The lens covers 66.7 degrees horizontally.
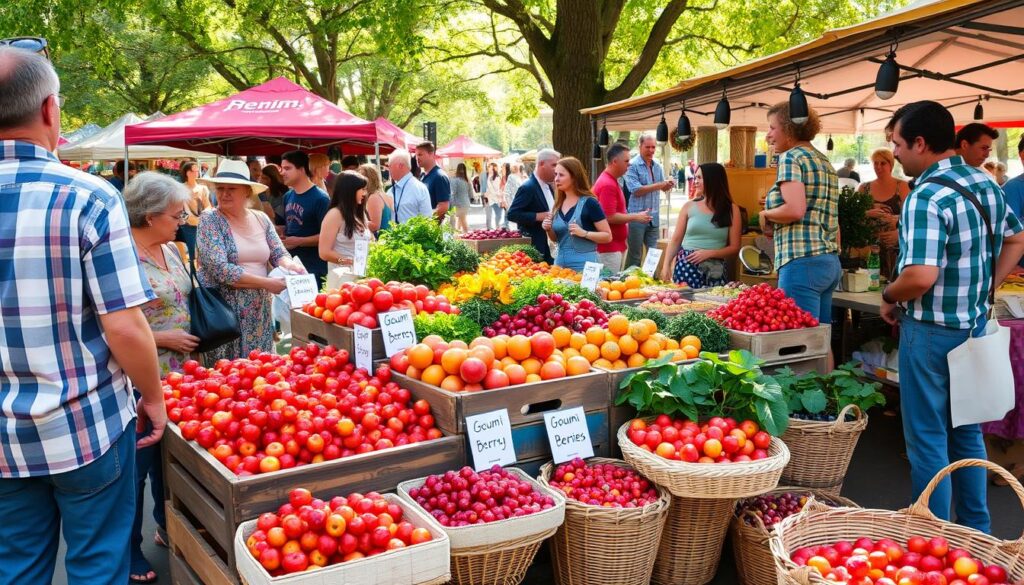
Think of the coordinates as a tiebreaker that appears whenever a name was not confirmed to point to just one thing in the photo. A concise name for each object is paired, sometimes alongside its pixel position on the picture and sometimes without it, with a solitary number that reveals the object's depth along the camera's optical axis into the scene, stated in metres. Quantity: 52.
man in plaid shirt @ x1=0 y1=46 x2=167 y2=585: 2.04
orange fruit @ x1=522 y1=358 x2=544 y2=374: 3.37
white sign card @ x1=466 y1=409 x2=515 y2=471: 3.04
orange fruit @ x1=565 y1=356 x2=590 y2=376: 3.39
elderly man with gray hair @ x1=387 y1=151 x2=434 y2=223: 8.01
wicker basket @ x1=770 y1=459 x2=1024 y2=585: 2.45
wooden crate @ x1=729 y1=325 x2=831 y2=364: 4.11
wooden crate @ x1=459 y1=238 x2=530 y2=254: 8.48
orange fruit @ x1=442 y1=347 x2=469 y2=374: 3.24
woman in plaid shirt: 4.90
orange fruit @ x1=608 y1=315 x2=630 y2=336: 3.69
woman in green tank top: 5.92
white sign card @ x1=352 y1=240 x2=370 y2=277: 5.52
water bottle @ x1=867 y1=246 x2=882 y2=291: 5.80
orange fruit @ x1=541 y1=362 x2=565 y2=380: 3.32
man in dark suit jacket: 7.44
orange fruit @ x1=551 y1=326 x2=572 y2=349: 3.66
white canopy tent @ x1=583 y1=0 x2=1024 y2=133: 4.36
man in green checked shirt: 3.22
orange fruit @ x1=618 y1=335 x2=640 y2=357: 3.62
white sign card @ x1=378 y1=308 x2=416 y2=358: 3.58
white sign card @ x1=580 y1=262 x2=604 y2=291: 5.24
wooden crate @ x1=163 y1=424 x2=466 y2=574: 2.65
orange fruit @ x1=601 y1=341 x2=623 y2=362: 3.56
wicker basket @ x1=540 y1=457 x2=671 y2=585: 2.96
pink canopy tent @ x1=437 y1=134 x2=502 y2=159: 24.88
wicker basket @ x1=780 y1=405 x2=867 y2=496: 3.67
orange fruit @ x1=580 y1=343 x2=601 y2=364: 3.56
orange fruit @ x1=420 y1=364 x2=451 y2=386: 3.27
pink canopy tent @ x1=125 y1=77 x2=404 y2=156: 7.62
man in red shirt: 6.89
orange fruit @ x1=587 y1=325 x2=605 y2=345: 3.64
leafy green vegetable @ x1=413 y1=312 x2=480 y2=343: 3.67
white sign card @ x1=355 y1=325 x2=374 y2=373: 3.57
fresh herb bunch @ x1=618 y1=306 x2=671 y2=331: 4.20
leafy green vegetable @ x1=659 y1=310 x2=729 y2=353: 4.03
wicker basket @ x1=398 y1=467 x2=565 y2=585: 2.63
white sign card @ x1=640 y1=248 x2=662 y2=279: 6.01
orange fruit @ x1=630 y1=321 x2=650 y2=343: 3.64
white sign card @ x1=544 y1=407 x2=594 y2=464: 3.23
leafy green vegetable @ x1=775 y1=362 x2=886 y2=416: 3.78
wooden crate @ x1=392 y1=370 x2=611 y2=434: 3.09
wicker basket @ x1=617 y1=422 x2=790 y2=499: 2.89
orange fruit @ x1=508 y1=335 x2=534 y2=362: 3.40
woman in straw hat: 4.55
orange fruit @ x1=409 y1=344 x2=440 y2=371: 3.36
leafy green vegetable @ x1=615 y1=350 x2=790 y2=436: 3.23
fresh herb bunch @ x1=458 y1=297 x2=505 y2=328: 3.93
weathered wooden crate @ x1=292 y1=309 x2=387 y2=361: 3.67
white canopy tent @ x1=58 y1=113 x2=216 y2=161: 14.57
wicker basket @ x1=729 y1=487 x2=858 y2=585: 3.23
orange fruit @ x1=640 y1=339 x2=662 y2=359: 3.63
